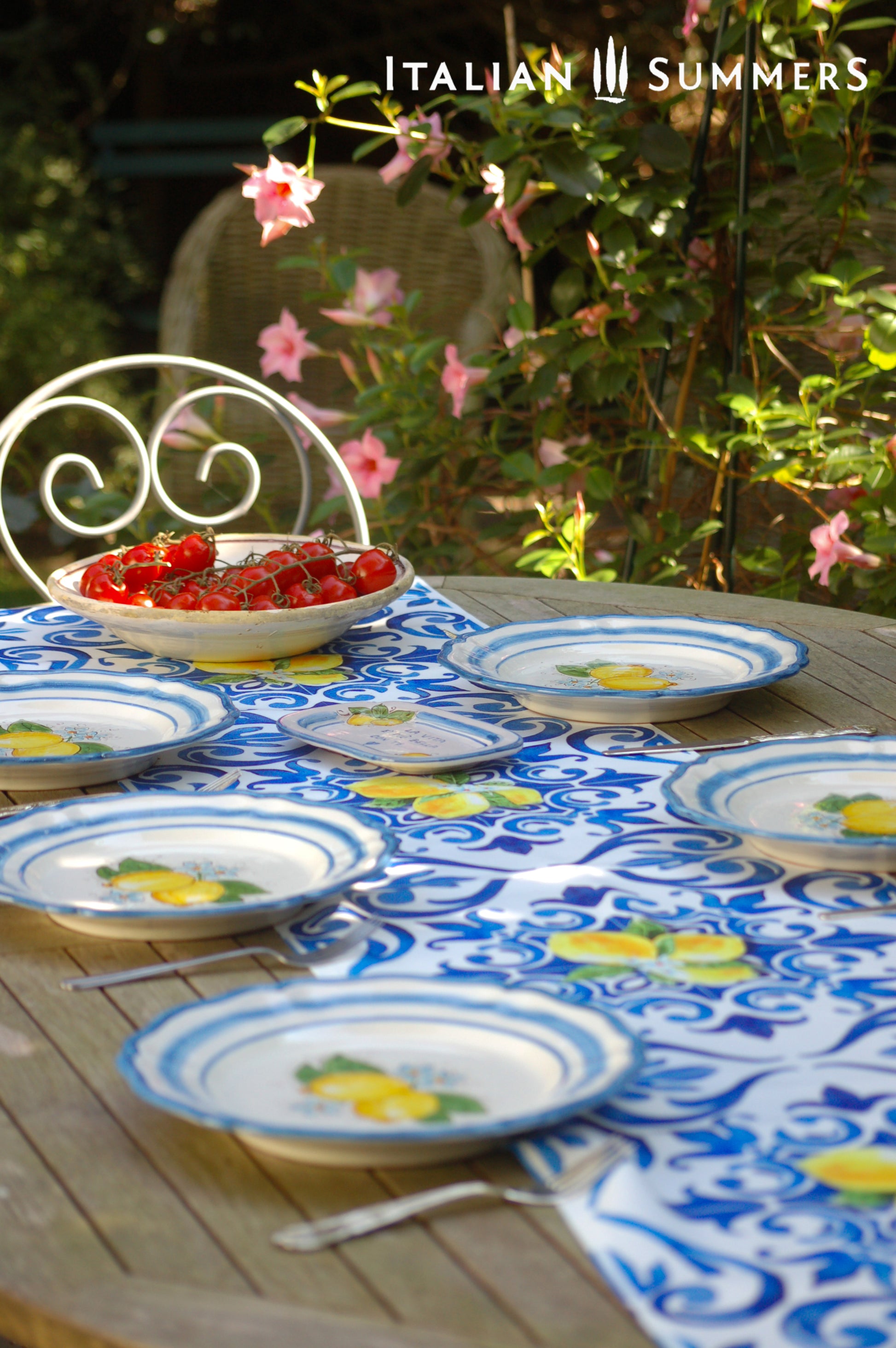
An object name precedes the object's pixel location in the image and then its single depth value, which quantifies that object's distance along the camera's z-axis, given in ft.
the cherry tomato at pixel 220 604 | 9.23
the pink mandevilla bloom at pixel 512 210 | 12.23
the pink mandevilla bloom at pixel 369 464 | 12.06
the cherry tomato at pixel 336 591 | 9.31
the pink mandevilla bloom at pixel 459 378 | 11.92
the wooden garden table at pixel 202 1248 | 6.05
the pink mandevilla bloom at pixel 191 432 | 11.53
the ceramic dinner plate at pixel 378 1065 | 6.34
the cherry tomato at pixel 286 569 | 9.33
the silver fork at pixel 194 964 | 7.01
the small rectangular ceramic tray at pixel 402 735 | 8.23
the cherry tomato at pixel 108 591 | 9.34
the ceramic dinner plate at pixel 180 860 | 7.18
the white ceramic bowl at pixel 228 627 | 9.12
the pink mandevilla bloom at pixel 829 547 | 10.72
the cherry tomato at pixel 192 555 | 9.55
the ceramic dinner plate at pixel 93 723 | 8.11
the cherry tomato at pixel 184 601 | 9.24
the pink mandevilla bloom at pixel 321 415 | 13.04
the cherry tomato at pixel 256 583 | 9.28
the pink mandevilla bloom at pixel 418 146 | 11.98
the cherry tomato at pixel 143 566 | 9.47
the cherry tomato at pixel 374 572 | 9.49
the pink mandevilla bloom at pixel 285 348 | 12.48
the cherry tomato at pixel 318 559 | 9.45
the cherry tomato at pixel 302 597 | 9.26
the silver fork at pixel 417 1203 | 6.21
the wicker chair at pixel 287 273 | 23.04
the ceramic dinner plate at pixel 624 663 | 8.66
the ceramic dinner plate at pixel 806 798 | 7.50
